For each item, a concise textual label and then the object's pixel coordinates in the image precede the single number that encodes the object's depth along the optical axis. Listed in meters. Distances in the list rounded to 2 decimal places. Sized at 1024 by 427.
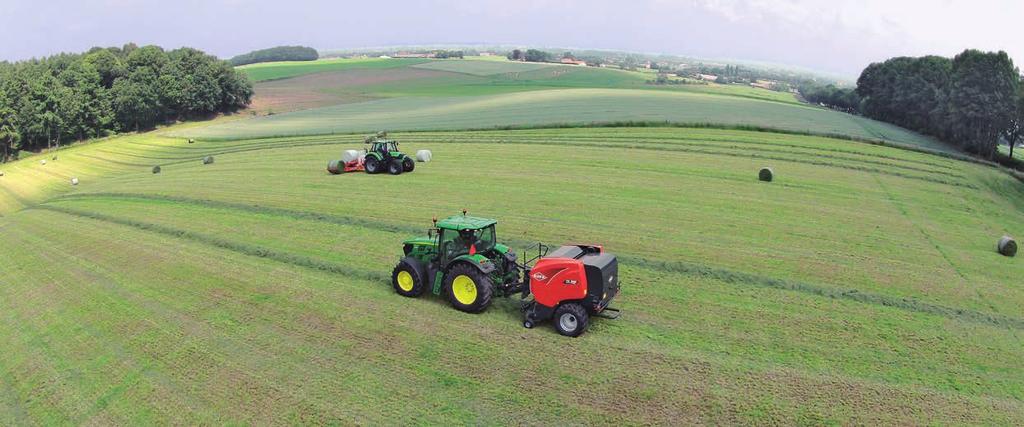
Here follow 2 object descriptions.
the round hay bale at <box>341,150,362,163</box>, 27.45
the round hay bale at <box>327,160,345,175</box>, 27.23
